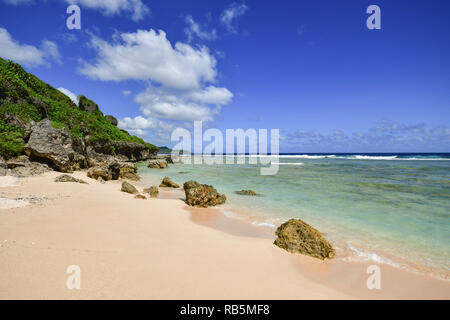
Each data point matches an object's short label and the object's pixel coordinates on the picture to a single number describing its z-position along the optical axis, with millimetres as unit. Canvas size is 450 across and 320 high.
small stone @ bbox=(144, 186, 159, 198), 10270
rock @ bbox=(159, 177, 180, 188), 13523
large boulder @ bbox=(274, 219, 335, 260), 4581
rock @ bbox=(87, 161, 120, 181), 13727
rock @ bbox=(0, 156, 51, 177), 10314
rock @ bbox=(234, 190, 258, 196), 11544
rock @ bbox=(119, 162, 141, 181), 15859
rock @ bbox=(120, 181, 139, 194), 10292
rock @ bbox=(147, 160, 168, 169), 29375
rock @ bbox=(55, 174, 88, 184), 9977
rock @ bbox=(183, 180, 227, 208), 9016
